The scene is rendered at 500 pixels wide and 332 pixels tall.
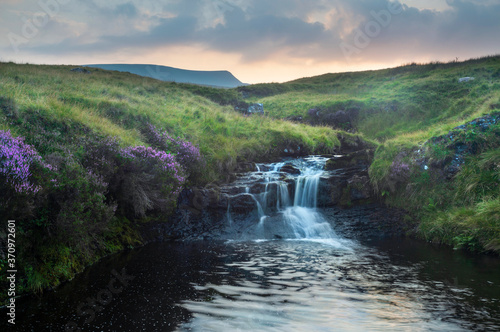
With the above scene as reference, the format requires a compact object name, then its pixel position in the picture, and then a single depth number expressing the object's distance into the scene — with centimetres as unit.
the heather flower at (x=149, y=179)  1227
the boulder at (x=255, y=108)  3678
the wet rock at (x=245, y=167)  1877
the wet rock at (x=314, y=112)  3691
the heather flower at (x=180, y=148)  1583
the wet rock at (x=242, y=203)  1557
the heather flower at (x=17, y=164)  777
